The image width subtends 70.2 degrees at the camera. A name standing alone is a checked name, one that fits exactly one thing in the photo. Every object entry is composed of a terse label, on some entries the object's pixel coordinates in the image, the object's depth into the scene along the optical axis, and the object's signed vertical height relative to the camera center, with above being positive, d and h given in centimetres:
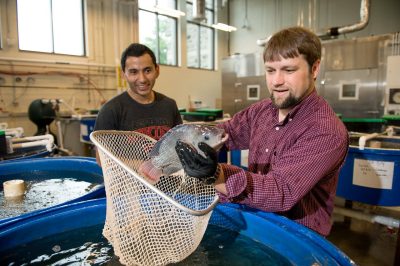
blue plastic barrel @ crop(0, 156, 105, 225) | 181 -41
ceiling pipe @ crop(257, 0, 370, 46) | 498 +137
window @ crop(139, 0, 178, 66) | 600 +162
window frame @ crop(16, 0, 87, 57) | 460 +124
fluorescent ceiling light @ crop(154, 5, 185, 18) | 473 +163
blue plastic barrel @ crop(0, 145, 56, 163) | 195 -34
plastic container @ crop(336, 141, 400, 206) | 179 -47
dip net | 72 -31
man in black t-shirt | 161 +1
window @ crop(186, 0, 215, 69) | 701 +165
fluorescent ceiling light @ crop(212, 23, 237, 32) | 569 +159
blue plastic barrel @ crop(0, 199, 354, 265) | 79 -41
